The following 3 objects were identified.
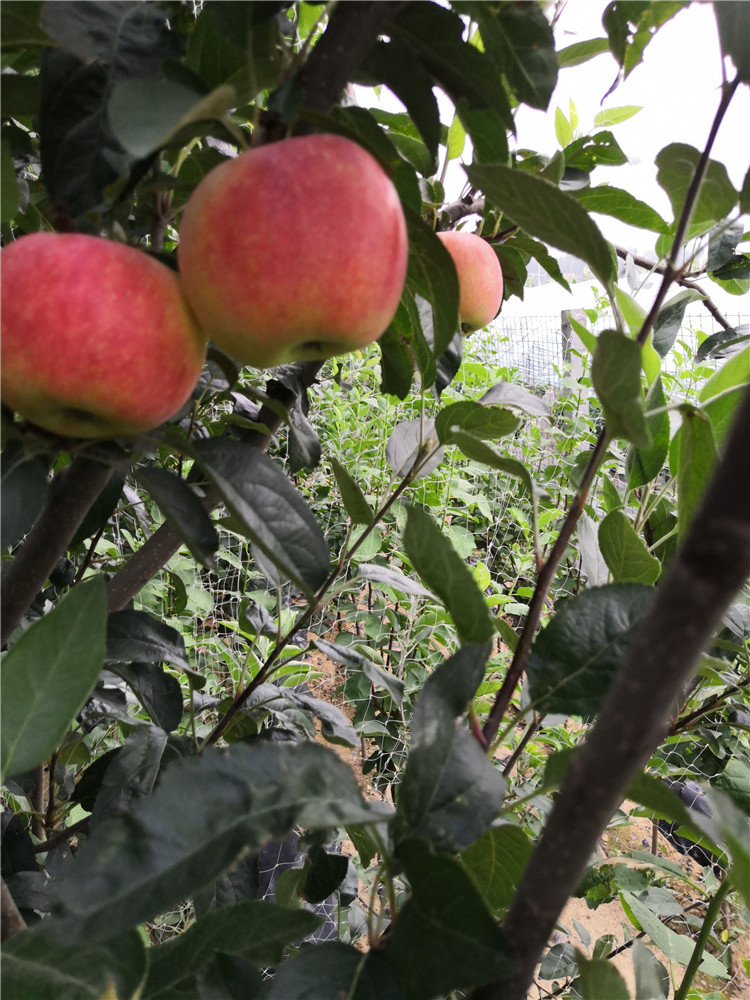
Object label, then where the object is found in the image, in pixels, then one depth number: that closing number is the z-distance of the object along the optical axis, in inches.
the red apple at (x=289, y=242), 13.6
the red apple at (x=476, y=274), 35.1
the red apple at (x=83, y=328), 13.9
